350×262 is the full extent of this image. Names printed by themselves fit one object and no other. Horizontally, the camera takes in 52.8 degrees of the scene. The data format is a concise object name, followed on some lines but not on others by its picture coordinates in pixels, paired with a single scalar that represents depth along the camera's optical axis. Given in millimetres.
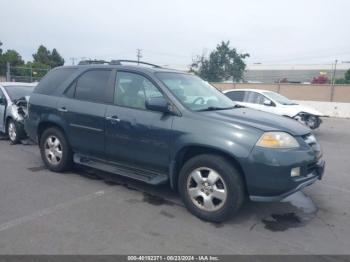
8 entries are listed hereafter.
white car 11047
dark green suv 3846
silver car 8188
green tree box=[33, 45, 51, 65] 56969
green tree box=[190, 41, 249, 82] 53062
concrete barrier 21516
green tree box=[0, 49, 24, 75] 44319
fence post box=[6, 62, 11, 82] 23719
